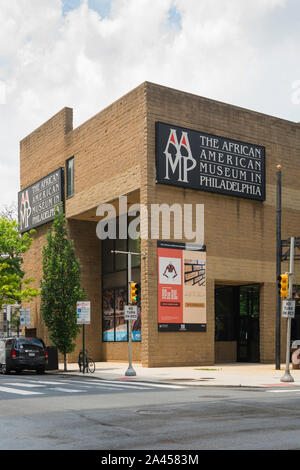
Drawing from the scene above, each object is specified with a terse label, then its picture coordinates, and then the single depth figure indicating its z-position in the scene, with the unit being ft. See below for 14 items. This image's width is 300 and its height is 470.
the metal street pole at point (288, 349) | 73.72
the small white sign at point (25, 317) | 116.16
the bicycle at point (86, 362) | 95.42
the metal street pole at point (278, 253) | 99.71
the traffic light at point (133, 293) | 87.86
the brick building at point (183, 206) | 110.11
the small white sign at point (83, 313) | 95.25
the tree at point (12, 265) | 134.72
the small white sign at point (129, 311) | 89.81
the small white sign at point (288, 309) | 77.05
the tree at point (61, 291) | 113.19
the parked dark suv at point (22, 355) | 93.25
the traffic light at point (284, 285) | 78.59
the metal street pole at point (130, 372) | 85.88
